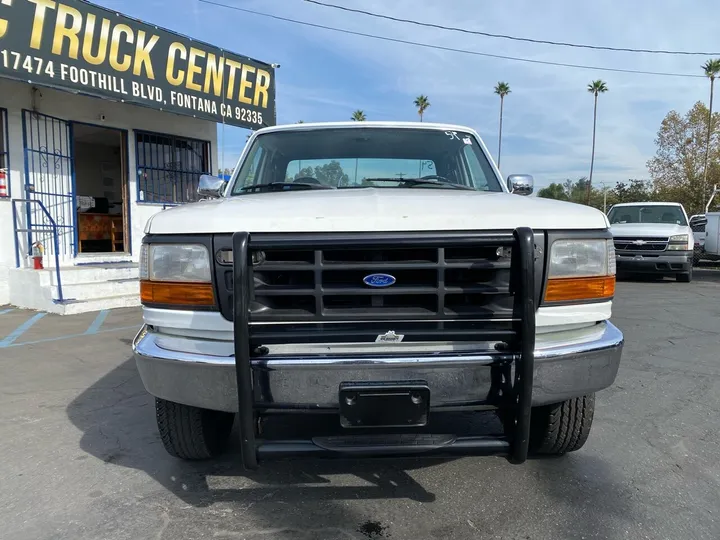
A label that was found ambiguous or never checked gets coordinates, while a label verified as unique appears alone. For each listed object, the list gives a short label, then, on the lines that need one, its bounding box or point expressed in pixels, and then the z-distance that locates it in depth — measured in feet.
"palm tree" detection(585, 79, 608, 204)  150.51
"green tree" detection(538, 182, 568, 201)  211.84
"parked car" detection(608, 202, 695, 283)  35.09
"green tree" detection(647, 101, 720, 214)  99.04
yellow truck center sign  23.29
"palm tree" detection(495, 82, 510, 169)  161.81
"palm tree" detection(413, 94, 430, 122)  161.00
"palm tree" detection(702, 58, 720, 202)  110.75
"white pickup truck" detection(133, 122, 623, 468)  6.23
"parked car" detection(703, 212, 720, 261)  43.34
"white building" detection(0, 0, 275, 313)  24.47
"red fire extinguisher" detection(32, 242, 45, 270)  25.81
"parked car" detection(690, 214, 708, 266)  46.93
